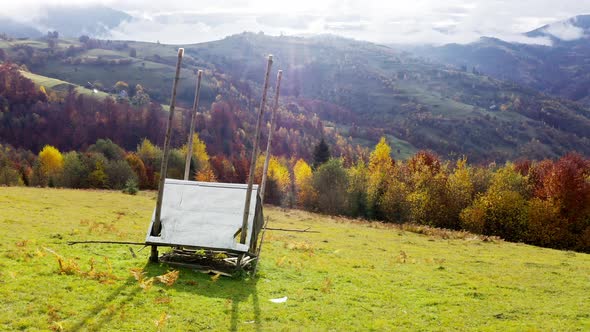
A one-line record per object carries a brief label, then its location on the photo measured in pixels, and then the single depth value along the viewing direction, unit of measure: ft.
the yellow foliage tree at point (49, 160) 367.52
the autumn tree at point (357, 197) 268.93
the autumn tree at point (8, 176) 304.48
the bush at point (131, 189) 228.43
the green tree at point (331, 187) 275.59
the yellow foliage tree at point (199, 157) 382.22
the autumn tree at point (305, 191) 297.74
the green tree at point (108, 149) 384.76
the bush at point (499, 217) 218.18
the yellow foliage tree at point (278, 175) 334.38
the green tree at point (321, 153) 374.84
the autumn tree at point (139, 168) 376.35
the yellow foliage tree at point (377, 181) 264.52
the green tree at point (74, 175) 292.81
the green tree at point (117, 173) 312.68
